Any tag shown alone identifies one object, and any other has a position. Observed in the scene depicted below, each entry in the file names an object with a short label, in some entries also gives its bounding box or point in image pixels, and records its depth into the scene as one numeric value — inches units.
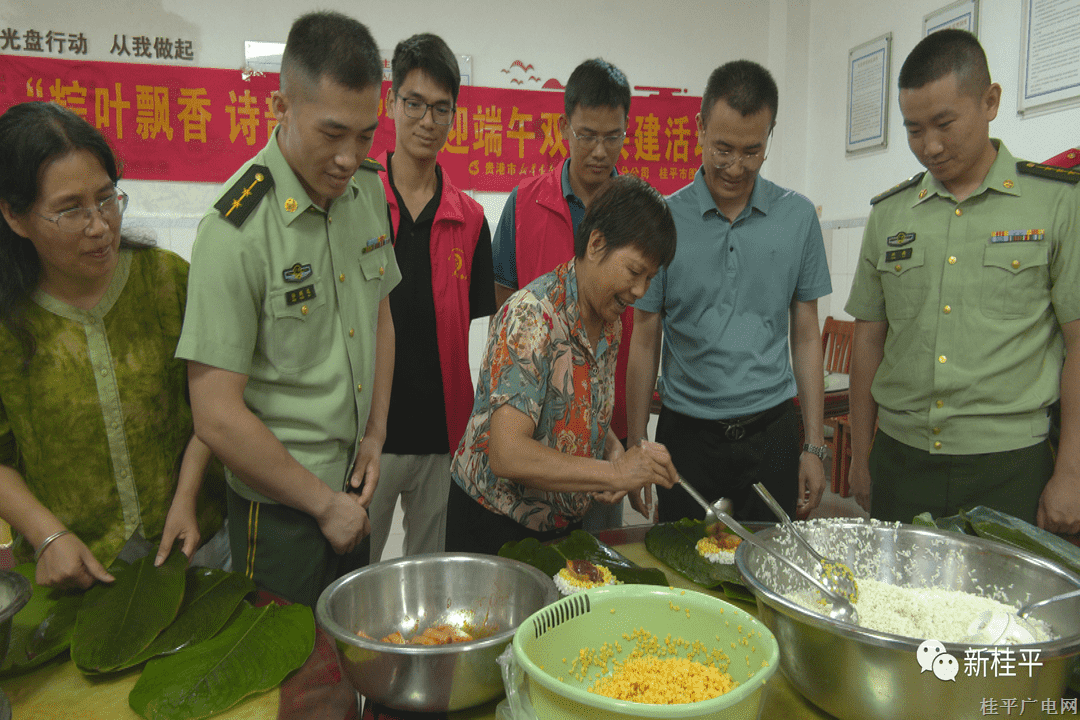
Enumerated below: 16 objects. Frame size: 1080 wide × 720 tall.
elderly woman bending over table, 55.4
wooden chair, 153.3
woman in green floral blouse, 49.0
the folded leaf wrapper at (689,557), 49.8
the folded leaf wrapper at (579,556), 49.1
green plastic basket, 29.7
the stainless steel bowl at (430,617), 34.1
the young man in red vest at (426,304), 85.8
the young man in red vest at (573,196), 82.5
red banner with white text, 140.9
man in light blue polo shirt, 76.2
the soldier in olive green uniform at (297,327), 50.3
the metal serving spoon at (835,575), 43.7
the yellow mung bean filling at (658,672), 33.0
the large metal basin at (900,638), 31.6
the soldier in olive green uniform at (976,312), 68.8
